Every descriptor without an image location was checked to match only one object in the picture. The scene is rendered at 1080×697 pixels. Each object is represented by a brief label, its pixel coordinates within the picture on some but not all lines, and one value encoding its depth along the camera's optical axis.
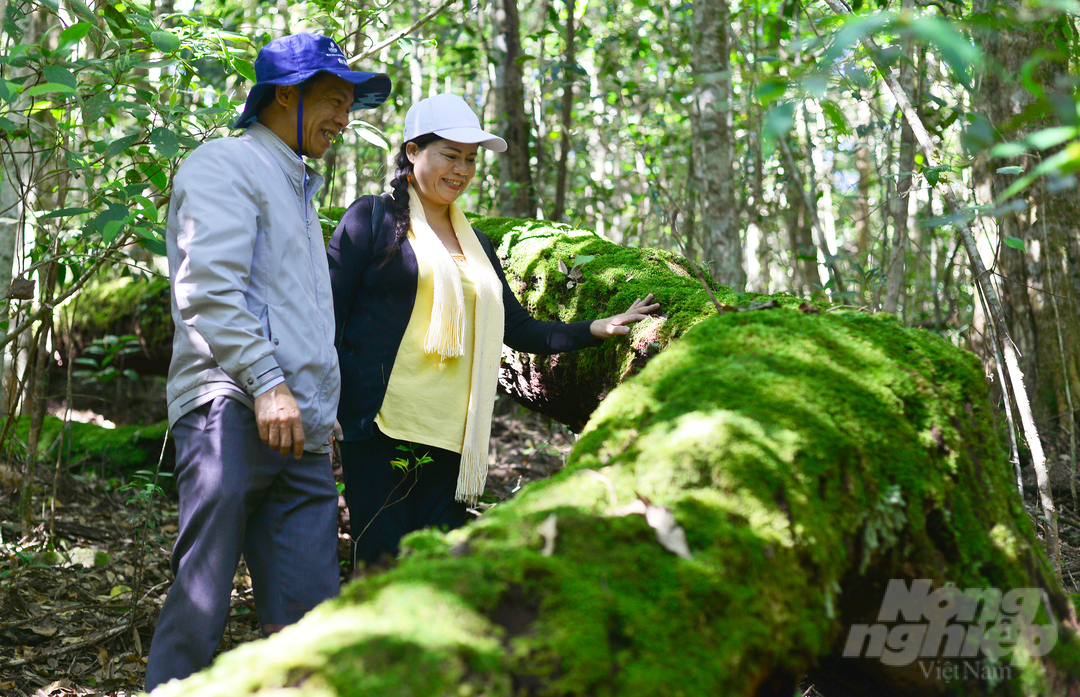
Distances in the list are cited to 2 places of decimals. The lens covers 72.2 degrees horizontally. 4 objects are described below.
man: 2.21
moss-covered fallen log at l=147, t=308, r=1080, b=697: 1.14
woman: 3.02
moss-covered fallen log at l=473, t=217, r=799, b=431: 2.99
